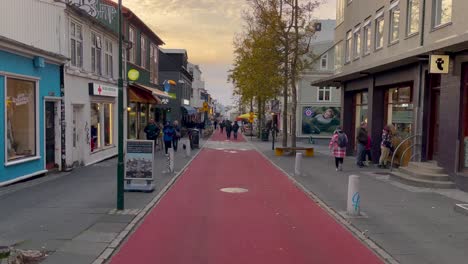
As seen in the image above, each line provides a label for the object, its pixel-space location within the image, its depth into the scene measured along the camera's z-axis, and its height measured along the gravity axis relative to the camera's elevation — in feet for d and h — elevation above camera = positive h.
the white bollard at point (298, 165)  51.96 -5.81
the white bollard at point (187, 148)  72.59 -5.84
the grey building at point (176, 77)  168.45 +13.13
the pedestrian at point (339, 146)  56.18 -3.92
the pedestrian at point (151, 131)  74.38 -3.24
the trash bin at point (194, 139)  92.43 -5.49
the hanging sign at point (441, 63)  41.39 +4.83
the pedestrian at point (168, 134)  69.21 -3.42
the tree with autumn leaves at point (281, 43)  79.71 +12.62
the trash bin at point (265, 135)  131.84 -6.27
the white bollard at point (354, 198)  30.37 -5.55
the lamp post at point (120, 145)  30.71 -2.35
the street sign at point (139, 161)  37.81 -4.15
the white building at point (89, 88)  52.34 +2.82
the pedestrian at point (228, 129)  142.88 -5.17
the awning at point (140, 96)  79.70 +2.77
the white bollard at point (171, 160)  51.63 -5.47
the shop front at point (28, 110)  38.73 -0.15
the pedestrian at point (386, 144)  58.44 -3.65
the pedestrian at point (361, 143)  61.08 -3.76
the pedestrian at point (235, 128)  138.62 -4.66
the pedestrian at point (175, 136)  81.52 -4.50
